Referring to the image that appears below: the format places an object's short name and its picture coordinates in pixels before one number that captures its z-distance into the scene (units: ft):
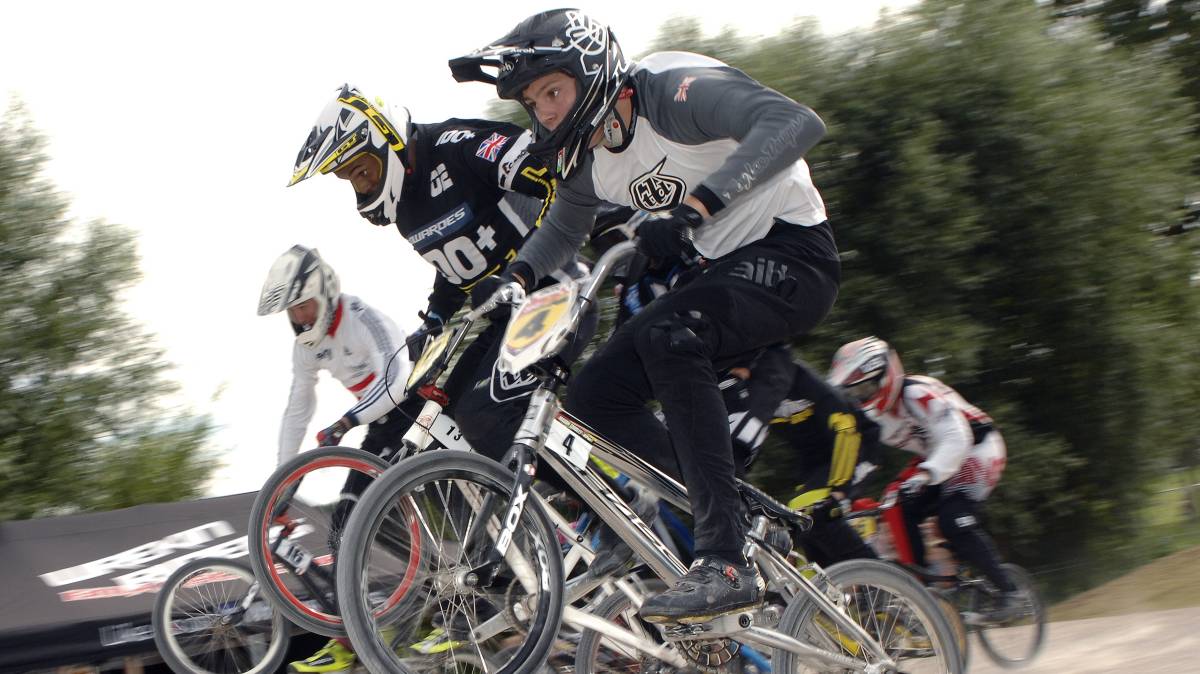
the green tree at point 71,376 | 36.17
